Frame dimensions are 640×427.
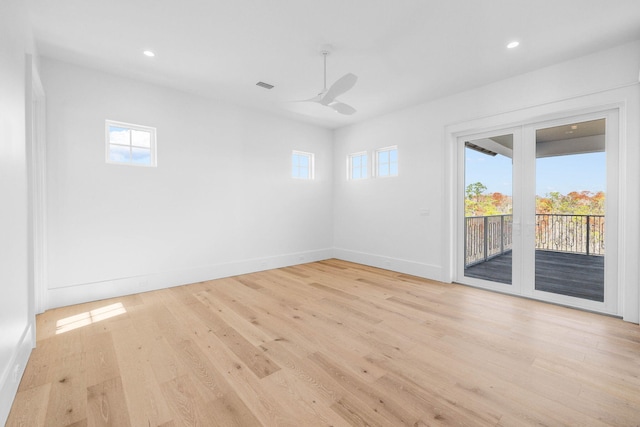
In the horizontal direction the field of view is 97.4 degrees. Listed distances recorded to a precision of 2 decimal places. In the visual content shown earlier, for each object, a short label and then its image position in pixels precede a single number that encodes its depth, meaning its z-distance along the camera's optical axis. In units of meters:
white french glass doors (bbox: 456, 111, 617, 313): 3.29
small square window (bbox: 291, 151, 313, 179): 5.88
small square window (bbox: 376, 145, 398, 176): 5.34
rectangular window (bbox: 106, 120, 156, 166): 3.83
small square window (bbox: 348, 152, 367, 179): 5.93
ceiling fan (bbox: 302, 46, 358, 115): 2.89
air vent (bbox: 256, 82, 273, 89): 4.02
